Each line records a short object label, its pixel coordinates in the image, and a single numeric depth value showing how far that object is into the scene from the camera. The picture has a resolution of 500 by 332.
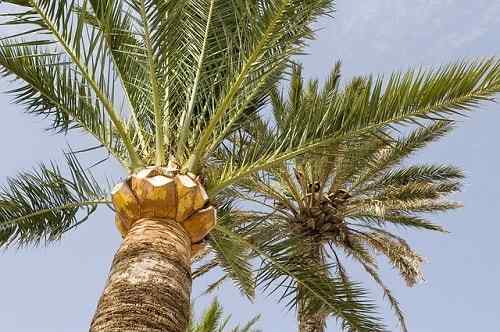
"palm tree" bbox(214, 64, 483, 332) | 12.23
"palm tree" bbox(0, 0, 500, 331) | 5.59
